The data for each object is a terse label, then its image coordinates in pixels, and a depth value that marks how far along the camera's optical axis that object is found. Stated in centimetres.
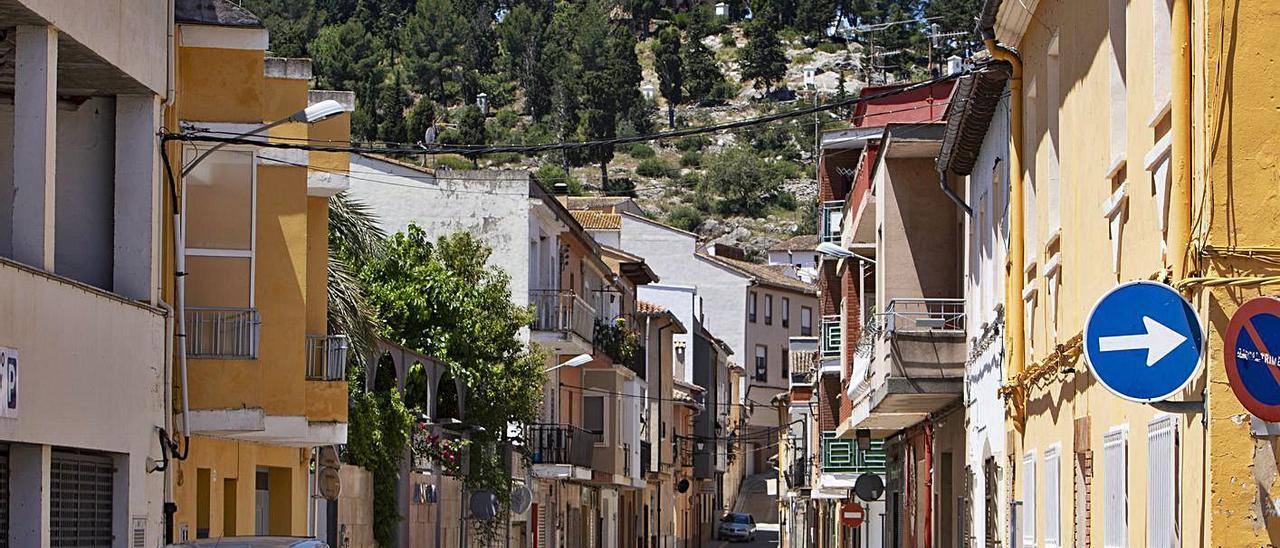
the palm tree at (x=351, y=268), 2730
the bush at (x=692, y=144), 18075
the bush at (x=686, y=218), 15862
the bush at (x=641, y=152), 17938
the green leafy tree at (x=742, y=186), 16300
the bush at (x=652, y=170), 17538
